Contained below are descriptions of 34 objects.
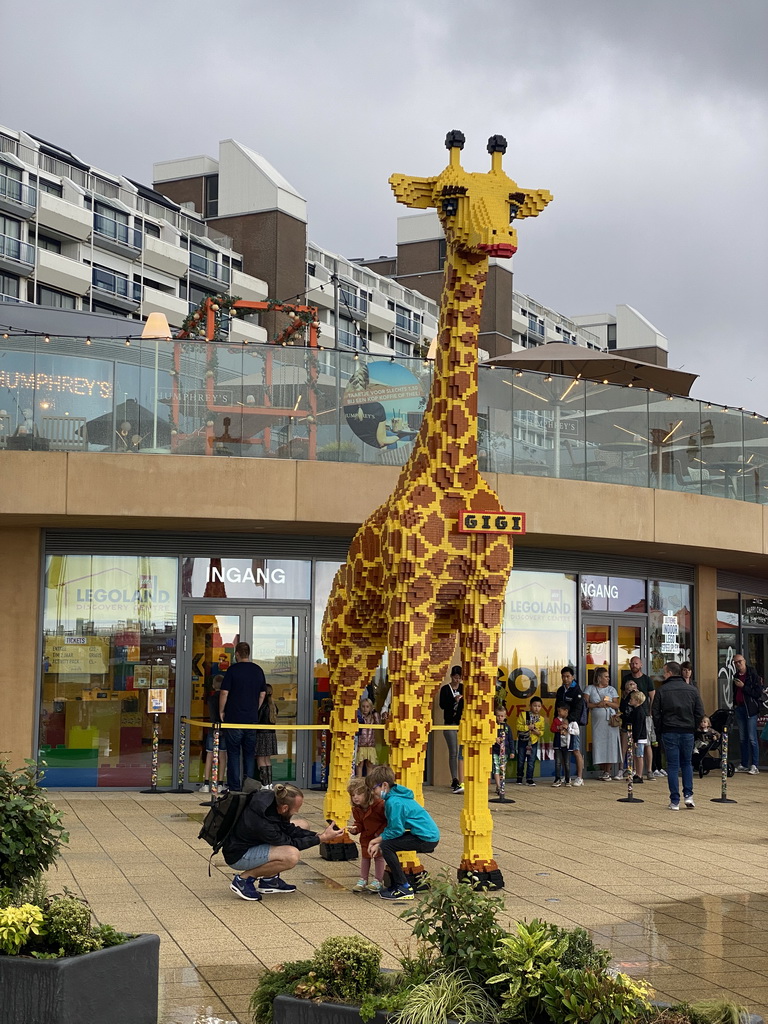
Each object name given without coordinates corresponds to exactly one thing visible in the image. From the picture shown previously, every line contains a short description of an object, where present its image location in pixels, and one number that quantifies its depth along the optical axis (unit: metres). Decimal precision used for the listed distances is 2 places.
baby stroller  18.48
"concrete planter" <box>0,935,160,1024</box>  5.44
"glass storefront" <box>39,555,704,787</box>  16.44
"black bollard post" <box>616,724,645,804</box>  15.73
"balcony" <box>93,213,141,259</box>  53.94
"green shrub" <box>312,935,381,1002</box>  5.23
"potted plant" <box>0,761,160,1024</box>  5.45
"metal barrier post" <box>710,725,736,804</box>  15.89
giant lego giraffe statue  9.40
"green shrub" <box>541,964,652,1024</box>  4.59
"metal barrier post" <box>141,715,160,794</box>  16.09
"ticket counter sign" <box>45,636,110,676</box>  16.45
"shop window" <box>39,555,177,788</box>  16.41
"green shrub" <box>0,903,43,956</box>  5.57
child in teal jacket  9.05
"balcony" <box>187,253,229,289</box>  56.31
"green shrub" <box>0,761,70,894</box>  6.39
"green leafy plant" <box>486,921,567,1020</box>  4.80
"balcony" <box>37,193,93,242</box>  50.78
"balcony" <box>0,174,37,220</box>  48.97
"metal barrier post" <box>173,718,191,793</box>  16.31
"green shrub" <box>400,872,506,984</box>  5.06
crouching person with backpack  9.12
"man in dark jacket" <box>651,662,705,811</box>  14.75
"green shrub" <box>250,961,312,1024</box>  5.39
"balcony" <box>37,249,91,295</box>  50.59
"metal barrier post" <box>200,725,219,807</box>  14.81
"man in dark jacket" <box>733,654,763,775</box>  20.06
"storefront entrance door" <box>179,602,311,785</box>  16.66
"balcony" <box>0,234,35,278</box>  49.22
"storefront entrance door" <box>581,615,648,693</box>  18.91
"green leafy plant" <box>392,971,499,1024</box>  4.77
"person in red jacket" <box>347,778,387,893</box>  9.44
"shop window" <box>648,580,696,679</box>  19.89
